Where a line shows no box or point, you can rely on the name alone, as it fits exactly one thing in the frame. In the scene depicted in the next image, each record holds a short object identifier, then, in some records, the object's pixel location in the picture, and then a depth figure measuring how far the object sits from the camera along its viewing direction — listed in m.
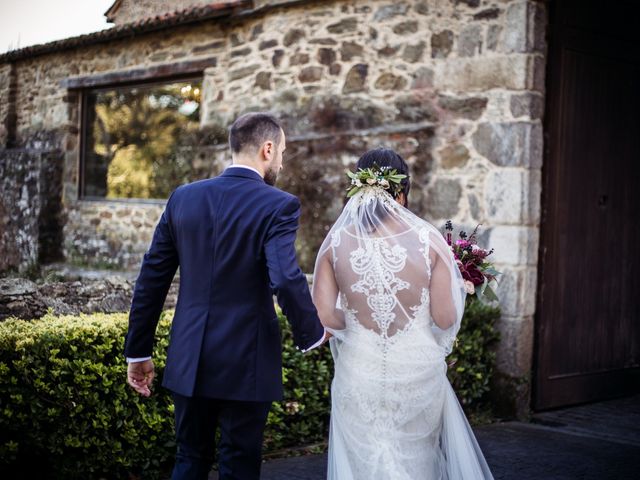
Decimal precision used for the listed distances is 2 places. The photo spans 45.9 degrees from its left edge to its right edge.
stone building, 6.54
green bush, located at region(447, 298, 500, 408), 6.18
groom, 3.12
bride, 3.54
